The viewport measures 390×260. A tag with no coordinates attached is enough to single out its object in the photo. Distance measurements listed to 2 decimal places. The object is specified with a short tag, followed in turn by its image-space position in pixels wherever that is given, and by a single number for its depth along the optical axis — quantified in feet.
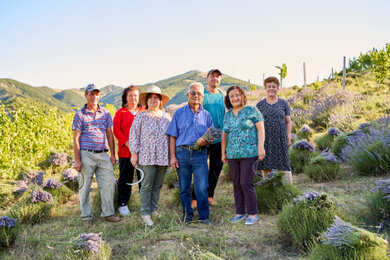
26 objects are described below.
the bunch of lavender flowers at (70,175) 19.47
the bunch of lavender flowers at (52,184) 17.12
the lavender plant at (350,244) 6.68
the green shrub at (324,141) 24.56
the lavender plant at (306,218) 9.41
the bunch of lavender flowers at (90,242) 8.62
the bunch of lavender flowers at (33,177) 20.12
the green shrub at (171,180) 20.66
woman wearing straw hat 12.72
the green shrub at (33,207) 13.88
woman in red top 14.74
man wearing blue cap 13.21
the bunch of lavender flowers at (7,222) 11.16
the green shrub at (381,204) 10.30
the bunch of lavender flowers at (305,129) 27.81
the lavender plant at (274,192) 13.01
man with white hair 12.48
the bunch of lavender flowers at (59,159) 26.01
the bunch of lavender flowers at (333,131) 24.76
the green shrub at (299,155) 20.53
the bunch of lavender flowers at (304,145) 20.30
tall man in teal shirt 14.14
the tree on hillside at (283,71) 79.87
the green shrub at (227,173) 20.64
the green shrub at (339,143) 21.23
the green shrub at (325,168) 17.39
